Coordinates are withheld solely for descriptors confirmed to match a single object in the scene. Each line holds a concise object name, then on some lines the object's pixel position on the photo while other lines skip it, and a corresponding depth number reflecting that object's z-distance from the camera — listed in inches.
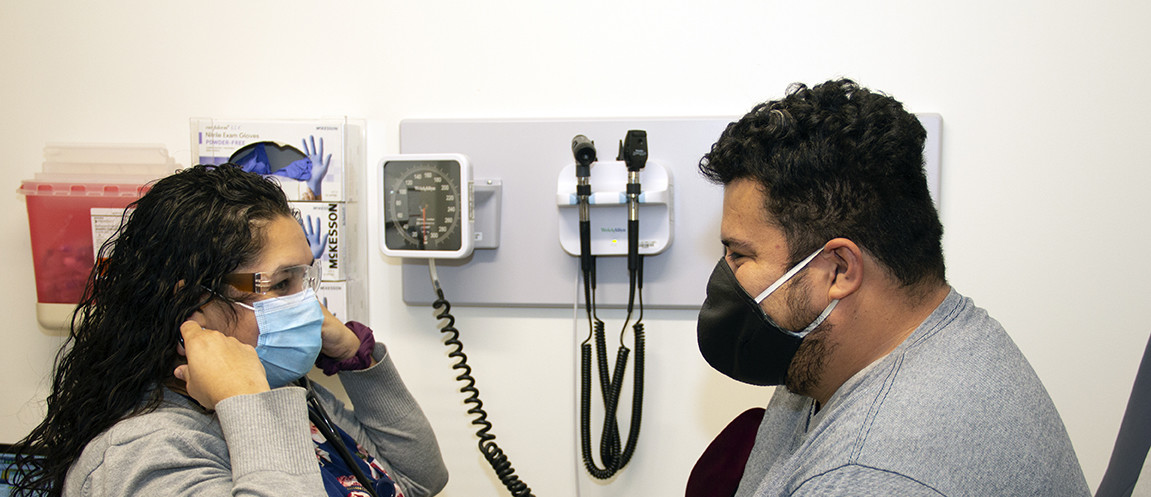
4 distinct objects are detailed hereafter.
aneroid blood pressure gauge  52.9
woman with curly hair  36.3
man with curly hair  29.5
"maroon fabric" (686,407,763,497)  49.5
